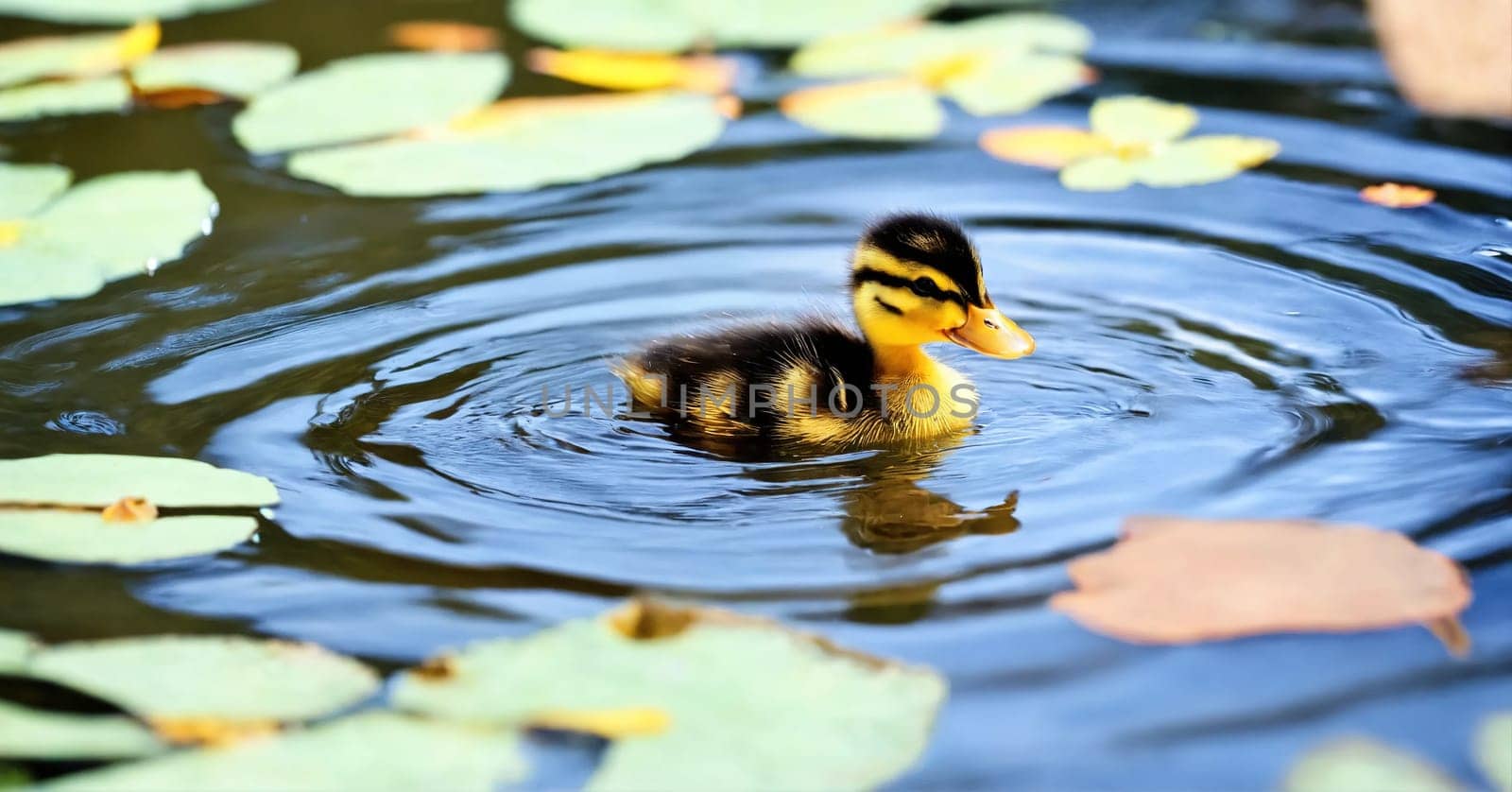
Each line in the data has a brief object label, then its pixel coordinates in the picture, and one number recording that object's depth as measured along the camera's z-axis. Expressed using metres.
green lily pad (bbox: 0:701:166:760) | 4.50
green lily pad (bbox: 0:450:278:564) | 5.60
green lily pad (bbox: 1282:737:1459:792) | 4.32
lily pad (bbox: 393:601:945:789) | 4.37
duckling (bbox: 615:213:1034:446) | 6.81
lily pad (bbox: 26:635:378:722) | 4.70
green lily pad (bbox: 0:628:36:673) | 4.95
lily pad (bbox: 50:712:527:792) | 4.34
